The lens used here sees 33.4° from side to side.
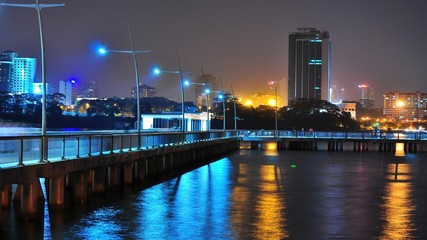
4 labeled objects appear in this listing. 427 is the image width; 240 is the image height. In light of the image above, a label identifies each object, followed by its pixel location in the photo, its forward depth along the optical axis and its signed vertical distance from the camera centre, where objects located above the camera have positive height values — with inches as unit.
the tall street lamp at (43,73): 1015.0 +74.6
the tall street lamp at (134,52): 1628.2 +169.3
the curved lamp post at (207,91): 2952.8 +162.9
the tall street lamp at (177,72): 2199.7 +169.5
